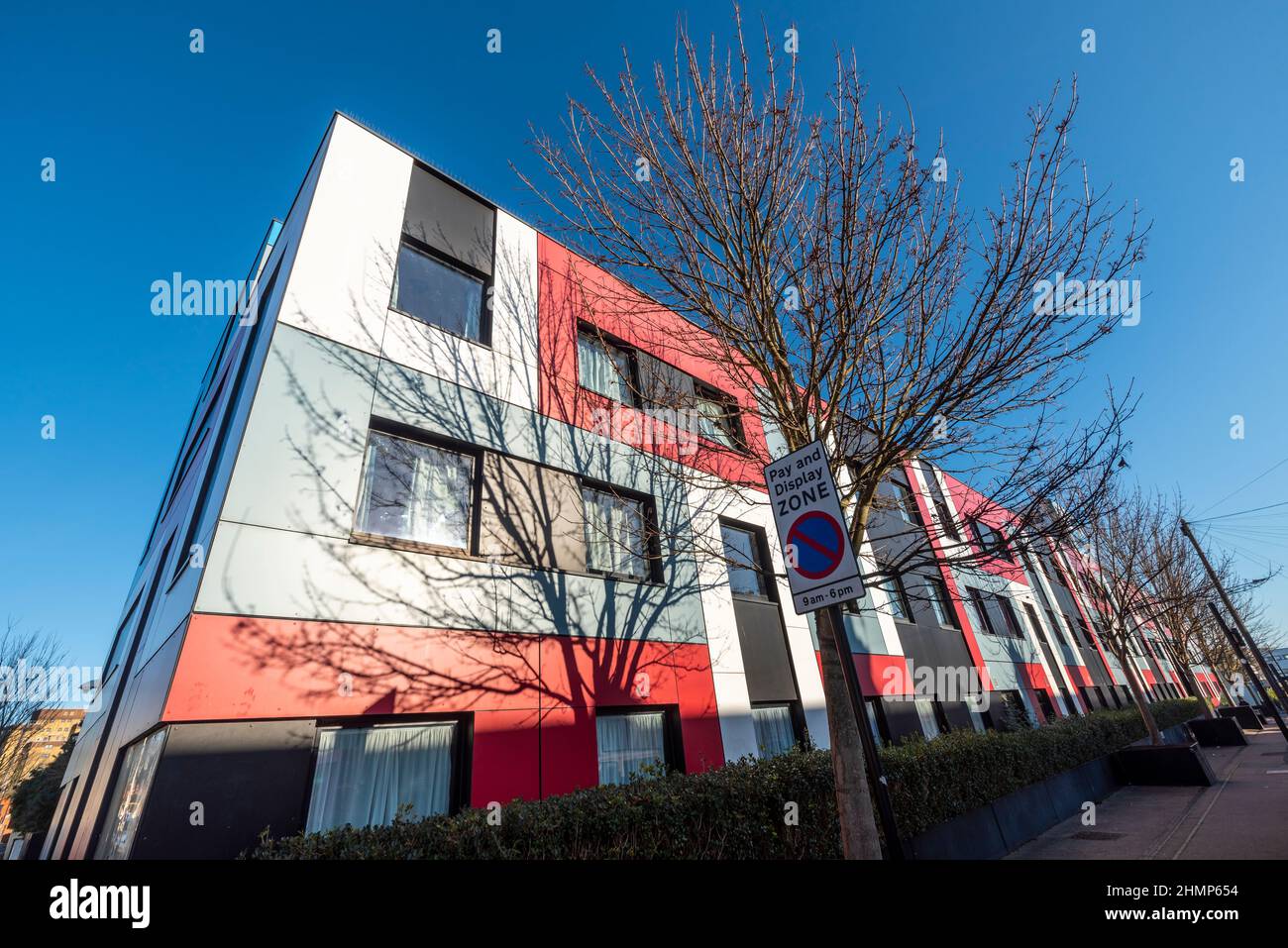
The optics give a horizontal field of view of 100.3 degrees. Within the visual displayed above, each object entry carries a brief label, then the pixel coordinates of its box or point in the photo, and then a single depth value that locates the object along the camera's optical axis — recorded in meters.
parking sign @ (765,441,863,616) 3.49
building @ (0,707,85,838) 25.58
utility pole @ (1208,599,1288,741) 17.62
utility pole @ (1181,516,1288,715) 18.41
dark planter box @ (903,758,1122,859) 7.46
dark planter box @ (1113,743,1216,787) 12.83
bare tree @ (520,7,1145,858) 5.68
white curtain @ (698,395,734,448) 12.04
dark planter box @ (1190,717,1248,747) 21.47
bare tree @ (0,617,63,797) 24.70
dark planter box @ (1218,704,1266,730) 28.05
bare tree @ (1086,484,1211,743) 17.50
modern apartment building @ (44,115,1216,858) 5.15
